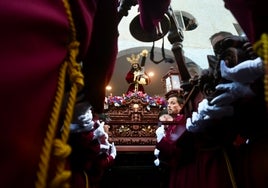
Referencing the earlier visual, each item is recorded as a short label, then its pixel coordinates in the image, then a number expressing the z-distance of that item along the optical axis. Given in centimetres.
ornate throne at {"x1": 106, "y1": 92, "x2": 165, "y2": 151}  304
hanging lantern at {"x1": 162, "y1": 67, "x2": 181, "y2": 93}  458
